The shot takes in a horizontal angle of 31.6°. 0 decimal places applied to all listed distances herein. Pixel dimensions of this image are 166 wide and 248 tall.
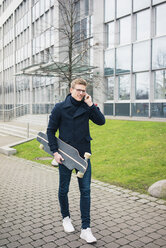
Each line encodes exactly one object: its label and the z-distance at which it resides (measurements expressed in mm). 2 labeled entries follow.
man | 3812
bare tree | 10620
